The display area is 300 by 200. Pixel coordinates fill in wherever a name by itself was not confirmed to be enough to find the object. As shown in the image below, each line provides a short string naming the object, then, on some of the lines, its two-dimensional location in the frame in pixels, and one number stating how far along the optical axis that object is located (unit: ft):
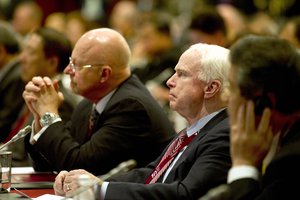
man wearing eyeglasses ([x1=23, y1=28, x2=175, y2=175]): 22.22
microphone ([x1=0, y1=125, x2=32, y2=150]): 19.60
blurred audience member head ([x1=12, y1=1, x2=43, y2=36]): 61.77
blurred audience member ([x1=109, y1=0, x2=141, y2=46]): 58.89
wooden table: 19.28
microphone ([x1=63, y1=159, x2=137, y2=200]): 14.31
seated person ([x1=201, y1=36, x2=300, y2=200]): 13.71
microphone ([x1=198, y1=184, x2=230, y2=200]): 12.45
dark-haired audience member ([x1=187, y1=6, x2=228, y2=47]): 38.27
